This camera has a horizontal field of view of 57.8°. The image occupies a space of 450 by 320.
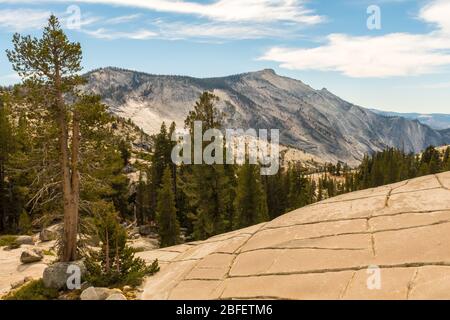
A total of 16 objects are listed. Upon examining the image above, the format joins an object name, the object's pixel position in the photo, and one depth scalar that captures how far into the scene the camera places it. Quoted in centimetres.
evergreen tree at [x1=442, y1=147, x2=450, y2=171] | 6653
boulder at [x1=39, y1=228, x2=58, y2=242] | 4041
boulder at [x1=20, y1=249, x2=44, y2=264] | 2706
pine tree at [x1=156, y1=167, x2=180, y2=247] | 4338
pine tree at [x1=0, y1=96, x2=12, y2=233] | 4706
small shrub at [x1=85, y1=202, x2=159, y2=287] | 1506
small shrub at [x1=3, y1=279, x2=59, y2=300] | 1627
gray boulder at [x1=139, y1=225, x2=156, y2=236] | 5598
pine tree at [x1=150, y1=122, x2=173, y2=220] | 5966
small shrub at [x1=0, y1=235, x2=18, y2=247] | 3472
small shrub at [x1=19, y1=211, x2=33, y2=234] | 4434
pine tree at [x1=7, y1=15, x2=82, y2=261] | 1844
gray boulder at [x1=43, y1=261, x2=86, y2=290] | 1684
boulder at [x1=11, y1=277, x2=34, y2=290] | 2038
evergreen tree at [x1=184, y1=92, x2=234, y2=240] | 3662
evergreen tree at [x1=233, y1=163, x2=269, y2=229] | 3975
